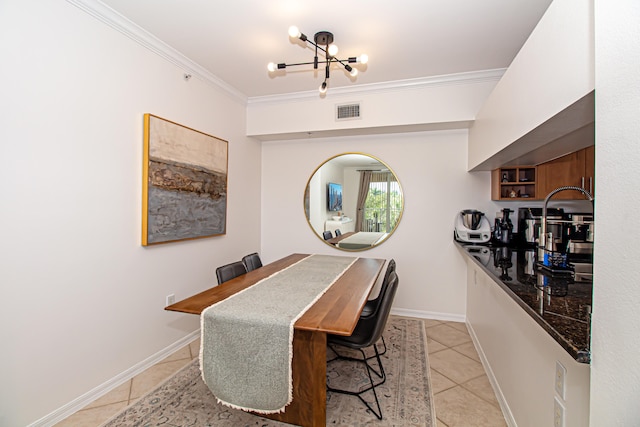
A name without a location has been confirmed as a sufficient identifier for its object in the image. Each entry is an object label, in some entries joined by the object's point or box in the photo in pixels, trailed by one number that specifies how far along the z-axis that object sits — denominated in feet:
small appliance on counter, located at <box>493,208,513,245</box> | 9.88
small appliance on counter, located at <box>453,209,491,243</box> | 10.09
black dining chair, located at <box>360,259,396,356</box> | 6.19
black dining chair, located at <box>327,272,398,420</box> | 5.89
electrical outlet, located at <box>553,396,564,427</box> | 3.67
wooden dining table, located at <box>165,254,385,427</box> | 4.72
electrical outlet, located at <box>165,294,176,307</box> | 8.45
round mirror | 11.78
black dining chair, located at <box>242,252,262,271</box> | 8.79
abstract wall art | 7.61
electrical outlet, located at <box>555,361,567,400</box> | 3.69
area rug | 5.76
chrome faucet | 6.10
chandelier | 6.88
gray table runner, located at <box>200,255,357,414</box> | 4.78
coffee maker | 6.51
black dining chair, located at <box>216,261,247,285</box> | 7.36
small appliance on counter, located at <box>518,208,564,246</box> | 7.18
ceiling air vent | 10.84
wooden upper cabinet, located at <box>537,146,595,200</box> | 8.11
